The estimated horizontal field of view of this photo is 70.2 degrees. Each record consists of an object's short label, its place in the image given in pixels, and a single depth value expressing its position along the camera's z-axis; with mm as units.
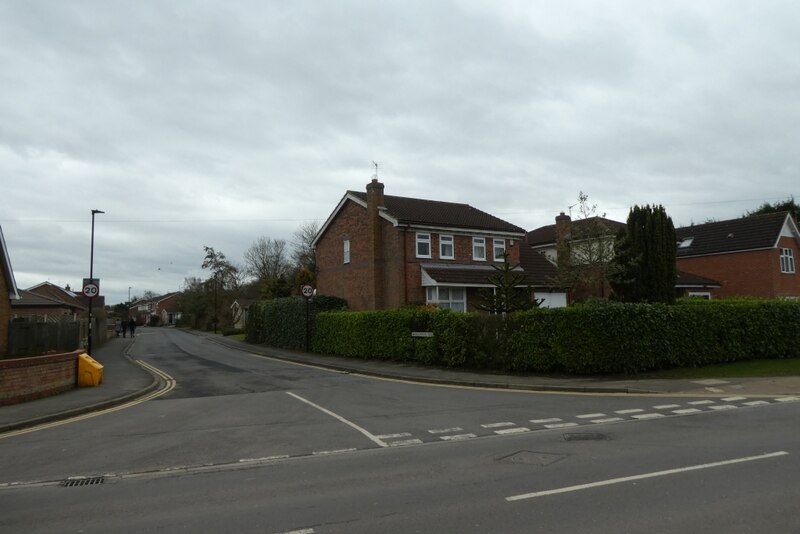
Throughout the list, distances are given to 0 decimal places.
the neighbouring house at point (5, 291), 23064
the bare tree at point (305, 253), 70750
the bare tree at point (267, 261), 77312
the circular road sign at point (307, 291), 27734
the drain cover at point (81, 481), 6887
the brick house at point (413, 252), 30078
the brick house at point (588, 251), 23375
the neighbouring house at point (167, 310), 122662
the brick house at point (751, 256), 36156
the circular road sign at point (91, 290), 21109
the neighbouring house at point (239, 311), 77812
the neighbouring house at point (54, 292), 70688
